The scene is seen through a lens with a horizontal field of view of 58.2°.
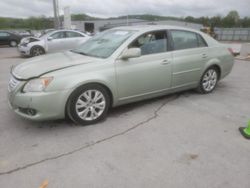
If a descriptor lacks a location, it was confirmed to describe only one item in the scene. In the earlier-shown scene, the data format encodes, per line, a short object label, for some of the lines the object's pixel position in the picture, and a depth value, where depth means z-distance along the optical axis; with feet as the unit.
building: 149.86
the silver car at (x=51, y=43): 37.01
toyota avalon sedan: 10.23
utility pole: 67.11
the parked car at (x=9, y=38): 66.38
